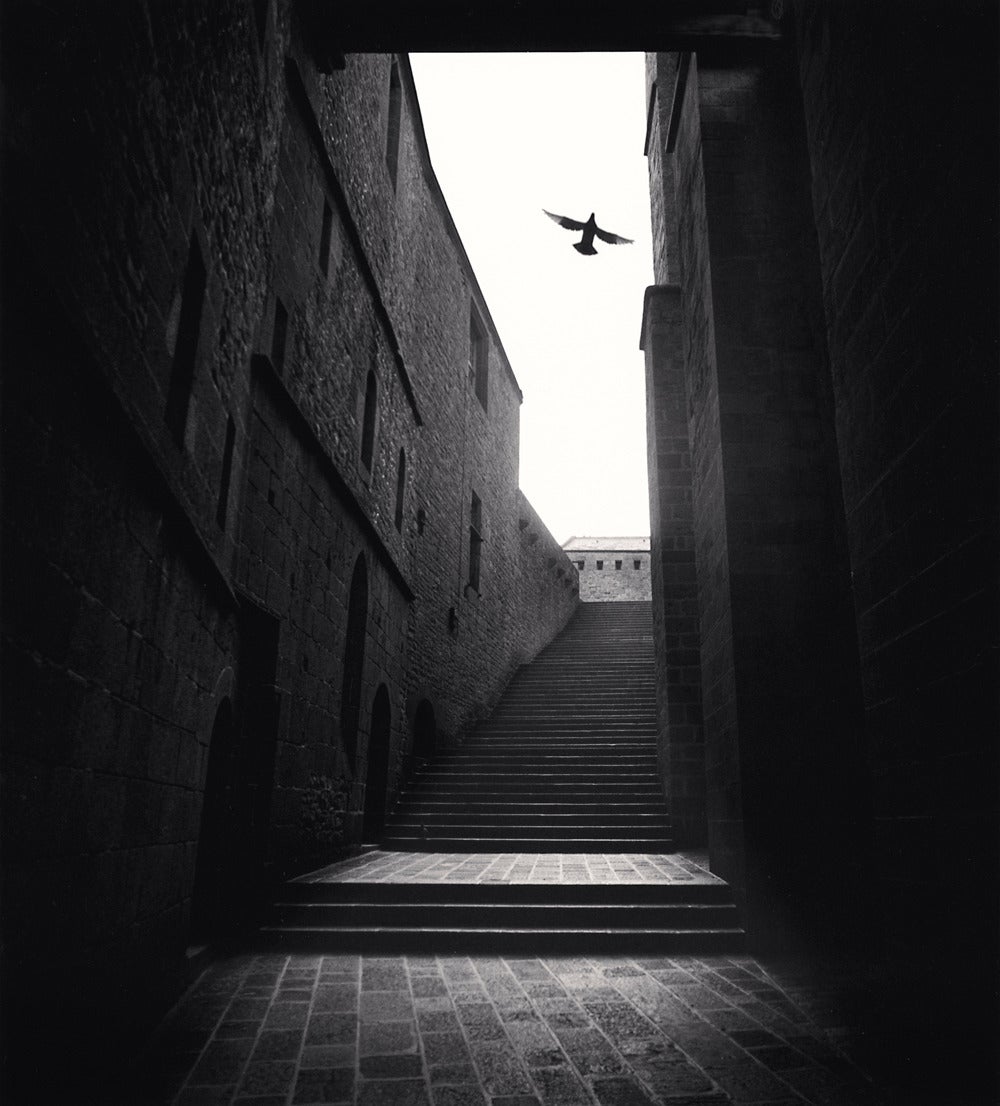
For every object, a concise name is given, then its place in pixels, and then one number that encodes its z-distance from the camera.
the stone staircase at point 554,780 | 8.45
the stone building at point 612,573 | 28.31
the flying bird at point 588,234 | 9.91
